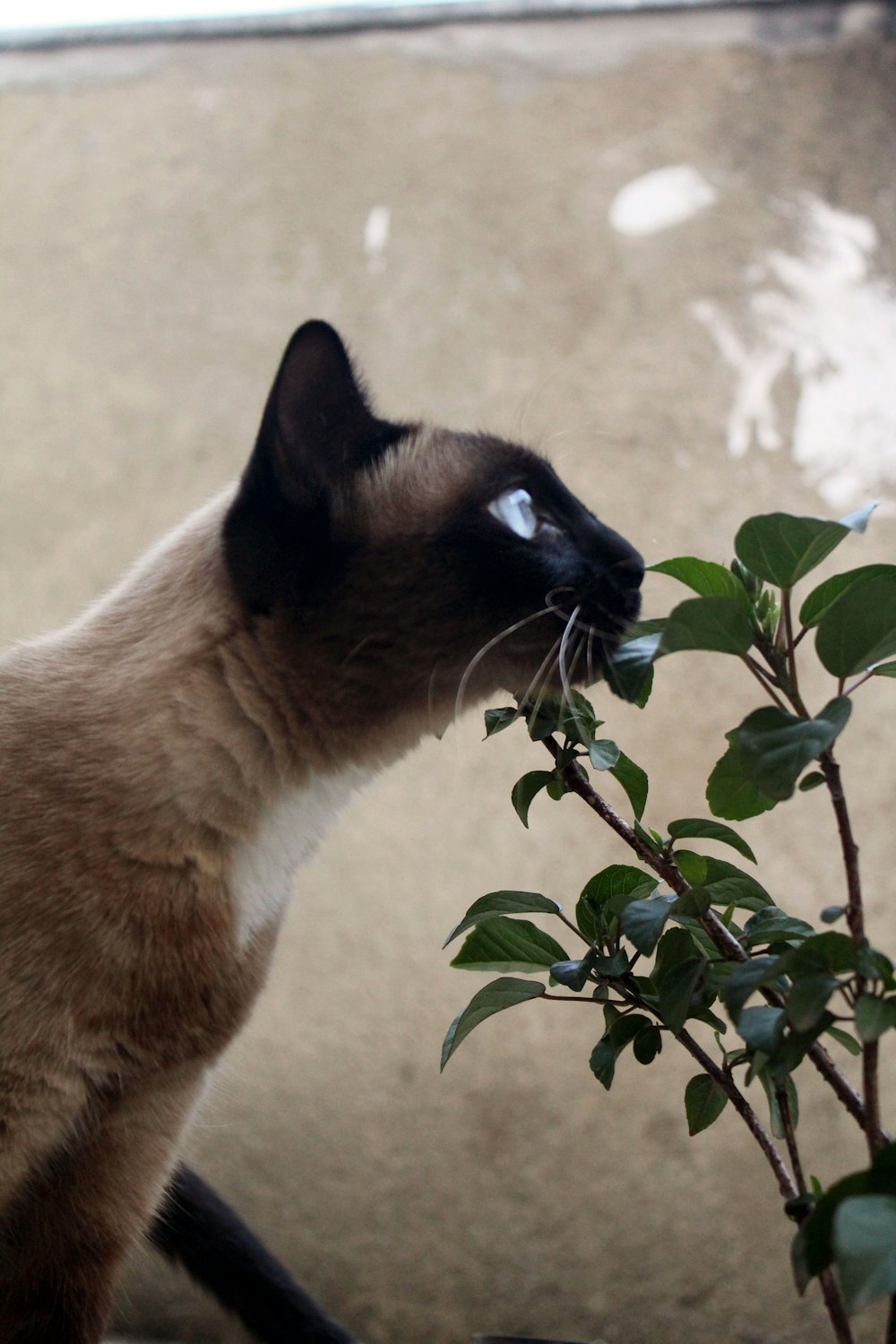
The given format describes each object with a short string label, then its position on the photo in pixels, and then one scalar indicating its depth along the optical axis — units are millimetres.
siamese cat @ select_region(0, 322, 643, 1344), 754
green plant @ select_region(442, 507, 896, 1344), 654
